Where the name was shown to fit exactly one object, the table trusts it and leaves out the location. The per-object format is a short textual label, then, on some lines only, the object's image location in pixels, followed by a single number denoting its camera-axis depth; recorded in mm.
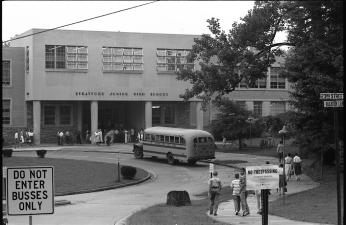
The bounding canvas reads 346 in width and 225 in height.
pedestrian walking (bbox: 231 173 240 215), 20341
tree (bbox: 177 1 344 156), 26781
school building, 59812
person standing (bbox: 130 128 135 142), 64350
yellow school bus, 41406
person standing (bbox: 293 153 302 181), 30739
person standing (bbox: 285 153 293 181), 30823
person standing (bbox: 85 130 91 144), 62450
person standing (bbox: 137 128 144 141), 59544
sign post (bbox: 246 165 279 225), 14414
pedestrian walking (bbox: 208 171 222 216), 20359
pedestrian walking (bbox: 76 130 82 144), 61625
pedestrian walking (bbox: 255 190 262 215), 20534
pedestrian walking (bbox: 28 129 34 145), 60125
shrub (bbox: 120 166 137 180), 34250
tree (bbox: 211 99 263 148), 52594
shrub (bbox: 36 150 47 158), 45000
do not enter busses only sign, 8789
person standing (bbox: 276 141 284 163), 38081
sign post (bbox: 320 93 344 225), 13695
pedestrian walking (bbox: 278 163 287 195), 24108
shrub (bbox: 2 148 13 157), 44097
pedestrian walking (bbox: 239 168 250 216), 20141
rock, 23094
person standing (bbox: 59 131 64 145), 59688
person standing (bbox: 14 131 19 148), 59562
